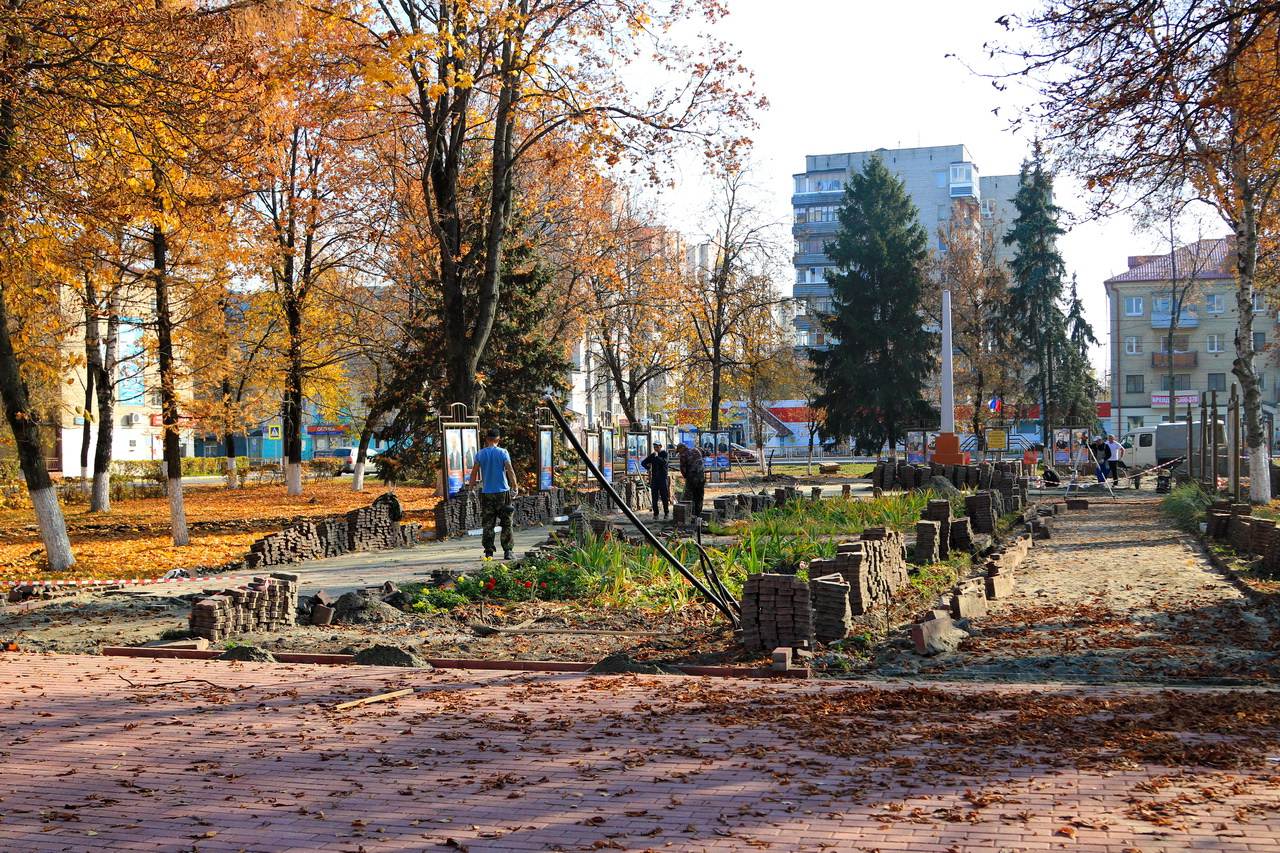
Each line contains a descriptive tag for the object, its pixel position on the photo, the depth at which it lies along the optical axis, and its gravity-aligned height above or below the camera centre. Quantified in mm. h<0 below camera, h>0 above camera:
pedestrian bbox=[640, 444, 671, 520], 26547 -903
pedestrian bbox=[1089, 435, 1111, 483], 39094 -858
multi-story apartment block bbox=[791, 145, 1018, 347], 101188 +22615
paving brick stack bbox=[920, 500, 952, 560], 16516 -1345
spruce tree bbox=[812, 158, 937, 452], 59094 +5589
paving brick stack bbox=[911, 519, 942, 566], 15250 -1493
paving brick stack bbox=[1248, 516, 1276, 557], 14531 -1459
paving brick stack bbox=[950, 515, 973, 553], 17594 -1629
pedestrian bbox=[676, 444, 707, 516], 25422 -785
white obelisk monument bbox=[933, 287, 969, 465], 32812 +216
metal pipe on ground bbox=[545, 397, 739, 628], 9953 -844
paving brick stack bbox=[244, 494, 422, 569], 17594 -1556
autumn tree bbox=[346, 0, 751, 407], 21375 +6931
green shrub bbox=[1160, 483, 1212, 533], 21188 -1659
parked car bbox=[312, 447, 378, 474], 61000 -543
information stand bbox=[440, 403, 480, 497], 21141 -80
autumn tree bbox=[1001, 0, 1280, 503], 9797 +3180
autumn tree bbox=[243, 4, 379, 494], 31234 +6575
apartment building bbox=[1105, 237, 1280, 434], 80812 +6040
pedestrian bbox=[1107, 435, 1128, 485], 39234 -1044
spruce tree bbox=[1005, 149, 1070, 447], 60188 +7887
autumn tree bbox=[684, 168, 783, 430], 50062 +6388
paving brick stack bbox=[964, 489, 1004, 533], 20141 -1437
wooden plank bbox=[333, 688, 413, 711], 7296 -1703
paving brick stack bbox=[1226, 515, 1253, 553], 16266 -1602
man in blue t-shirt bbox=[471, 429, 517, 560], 17422 -724
